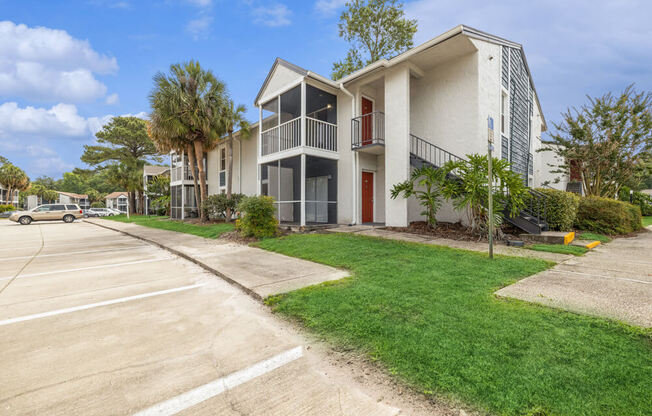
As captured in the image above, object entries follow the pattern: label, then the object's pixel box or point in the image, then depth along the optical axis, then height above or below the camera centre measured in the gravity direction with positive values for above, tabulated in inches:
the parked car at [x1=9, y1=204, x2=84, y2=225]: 808.3 -28.3
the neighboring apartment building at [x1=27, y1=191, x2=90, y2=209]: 2297.0 +52.8
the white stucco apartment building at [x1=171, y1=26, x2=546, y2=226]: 357.7 +127.4
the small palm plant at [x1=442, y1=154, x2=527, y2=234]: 268.5 +13.7
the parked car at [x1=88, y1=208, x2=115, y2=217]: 1325.0 -33.1
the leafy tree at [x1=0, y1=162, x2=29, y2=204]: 1402.6 +150.6
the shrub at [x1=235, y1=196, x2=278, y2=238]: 347.6 -18.7
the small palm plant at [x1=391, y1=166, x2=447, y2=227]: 313.5 +21.0
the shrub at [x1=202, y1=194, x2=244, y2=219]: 561.0 +2.2
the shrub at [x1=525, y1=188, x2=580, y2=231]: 312.7 -9.4
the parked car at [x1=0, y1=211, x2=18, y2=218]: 1233.4 -40.7
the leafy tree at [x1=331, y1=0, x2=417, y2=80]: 794.2 +534.9
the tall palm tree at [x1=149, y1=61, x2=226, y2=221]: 522.3 +200.4
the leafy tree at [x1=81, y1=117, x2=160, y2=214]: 1208.2 +289.1
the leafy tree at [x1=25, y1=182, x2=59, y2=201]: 2029.4 +100.4
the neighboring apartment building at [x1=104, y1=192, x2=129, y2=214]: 2058.3 +29.6
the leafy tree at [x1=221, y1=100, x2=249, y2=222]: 552.4 +173.6
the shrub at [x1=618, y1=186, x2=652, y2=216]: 741.1 +1.8
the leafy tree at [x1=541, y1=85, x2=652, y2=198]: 426.0 +106.2
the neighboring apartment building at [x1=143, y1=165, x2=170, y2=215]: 1218.4 +147.0
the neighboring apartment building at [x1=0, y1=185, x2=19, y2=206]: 1997.2 +69.8
